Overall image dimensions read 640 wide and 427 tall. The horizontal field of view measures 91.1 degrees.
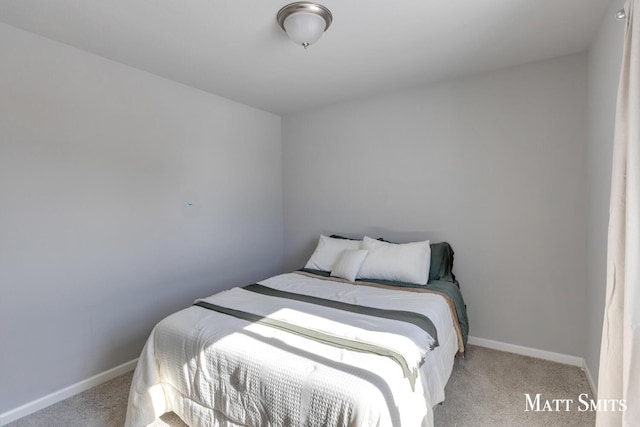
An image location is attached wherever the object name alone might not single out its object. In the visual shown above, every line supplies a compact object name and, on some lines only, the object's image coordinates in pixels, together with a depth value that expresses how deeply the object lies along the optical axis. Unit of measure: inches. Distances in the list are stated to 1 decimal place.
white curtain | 43.4
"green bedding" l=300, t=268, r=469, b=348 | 94.6
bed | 50.7
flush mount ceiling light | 69.1
